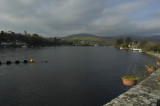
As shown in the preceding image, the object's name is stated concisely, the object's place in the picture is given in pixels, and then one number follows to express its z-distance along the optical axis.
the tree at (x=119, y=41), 179.25
